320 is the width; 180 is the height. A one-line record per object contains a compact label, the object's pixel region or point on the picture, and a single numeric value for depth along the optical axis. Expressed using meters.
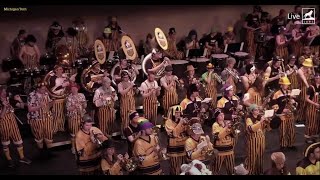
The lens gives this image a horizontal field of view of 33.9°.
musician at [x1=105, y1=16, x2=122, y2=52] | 14.65
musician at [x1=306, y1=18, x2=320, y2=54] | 15.13
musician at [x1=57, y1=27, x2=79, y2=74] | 13.91
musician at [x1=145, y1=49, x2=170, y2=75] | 12.39
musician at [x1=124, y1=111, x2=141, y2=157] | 8.91
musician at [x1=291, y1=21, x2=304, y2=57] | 15.40
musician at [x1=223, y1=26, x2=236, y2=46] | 16.08
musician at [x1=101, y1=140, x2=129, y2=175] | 8.55
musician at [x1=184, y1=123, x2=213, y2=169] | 8.92
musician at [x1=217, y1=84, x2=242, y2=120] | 10.14
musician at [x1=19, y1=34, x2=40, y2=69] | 13.29
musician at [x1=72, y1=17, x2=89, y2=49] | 14.53
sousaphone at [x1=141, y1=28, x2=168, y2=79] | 13.59
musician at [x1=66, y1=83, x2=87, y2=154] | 10.75
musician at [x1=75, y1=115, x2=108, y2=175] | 8.91
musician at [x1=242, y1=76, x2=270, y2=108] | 10.55
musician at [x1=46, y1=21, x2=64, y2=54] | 14.08
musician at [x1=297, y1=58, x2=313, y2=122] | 11.98
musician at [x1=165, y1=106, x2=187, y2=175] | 9.58
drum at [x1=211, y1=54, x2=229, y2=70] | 15.25
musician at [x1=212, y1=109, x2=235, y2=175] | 9.41
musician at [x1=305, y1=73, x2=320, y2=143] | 11.11
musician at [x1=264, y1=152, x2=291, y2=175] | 8.20
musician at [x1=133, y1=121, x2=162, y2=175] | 8.72
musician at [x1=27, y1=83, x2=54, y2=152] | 10.72
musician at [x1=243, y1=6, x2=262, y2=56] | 16.73
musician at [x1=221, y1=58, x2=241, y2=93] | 11.96
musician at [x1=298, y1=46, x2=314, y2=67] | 12.72
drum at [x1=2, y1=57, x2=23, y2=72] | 13.18
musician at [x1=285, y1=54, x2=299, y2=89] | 12.24
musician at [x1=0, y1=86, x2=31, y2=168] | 10.20
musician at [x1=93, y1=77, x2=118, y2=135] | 10.90
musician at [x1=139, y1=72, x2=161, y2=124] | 11.20
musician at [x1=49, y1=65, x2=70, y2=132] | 11.32
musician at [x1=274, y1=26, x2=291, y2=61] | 14.86
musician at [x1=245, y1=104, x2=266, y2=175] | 9.46
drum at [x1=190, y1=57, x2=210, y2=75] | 14.96
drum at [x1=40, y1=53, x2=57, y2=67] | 13.47
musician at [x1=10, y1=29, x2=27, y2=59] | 13.66
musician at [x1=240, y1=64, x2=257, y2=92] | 11.45
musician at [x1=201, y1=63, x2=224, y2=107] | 12.30
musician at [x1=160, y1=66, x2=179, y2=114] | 11.48
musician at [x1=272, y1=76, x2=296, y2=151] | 10.57
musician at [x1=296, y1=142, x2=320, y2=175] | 8.40
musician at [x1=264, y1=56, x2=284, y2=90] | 11.97
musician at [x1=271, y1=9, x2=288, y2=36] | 16.38
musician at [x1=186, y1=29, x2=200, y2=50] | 15.66
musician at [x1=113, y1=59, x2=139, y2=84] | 11.97
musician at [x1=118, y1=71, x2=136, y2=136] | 11.18
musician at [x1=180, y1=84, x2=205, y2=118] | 9.95
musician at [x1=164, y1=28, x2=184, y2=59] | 15.33
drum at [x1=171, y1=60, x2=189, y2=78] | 14.71
